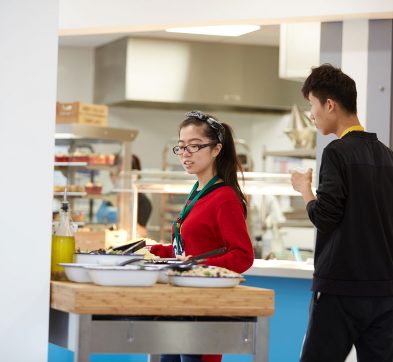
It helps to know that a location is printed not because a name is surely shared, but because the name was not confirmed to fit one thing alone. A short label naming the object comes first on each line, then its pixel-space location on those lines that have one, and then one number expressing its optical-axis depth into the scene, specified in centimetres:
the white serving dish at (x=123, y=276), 320
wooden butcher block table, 311
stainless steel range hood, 1208
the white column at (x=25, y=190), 336
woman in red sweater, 385
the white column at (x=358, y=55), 637
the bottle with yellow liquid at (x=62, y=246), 354
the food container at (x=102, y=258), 353
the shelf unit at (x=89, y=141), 1048
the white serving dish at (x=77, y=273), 334
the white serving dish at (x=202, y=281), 328
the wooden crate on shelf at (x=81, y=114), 1054
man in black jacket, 388
